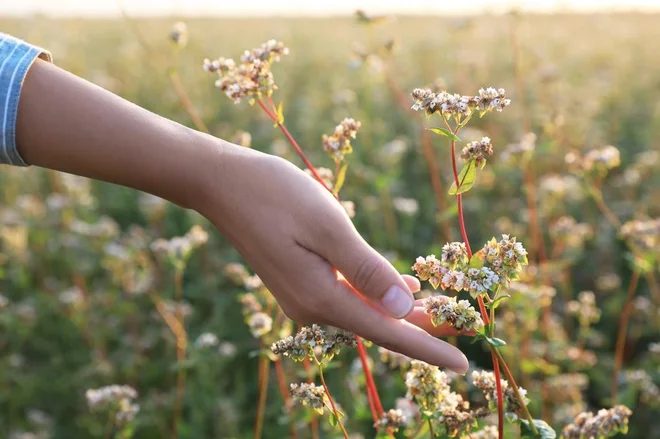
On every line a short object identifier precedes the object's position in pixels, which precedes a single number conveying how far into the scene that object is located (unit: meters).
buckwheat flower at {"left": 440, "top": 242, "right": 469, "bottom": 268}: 0.52
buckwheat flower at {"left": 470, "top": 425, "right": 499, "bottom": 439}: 0.61
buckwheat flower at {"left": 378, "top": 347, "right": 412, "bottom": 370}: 0.67
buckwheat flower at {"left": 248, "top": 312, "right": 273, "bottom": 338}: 0.68
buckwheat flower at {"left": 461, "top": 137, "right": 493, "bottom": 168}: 0.53
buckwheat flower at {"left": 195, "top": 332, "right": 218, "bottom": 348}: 0.83
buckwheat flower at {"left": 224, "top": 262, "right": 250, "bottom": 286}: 0.85
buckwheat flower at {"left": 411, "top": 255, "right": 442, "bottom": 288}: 0.52
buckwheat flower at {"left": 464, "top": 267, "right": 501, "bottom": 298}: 0.51
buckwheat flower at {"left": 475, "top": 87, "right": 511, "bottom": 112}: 0.53
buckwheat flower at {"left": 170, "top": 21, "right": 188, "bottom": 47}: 0.88
